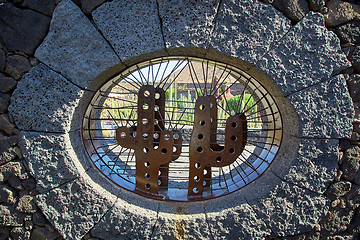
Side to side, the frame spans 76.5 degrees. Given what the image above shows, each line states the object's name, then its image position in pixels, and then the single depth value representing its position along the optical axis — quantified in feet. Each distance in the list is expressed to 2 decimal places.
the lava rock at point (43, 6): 5.58
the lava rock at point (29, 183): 5.80
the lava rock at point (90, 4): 5.56
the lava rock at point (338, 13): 5.69
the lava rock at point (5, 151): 5.70
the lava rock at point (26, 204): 5.82
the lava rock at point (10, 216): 5.84
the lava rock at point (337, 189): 6.01
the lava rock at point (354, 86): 5.82
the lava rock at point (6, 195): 5.79
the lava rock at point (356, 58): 5.79
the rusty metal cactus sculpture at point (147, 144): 6.04
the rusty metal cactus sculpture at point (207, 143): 5.99
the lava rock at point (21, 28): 5.61
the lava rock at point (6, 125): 5.70
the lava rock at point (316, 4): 5.63
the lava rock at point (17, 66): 5.65
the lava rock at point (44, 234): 5.89
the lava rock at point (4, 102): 5.71
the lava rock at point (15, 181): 5.80
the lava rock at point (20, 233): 5.91
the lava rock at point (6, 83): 5.67
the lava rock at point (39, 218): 5.87
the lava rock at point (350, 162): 5.98
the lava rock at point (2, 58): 5.65
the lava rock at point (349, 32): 5.74
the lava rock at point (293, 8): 5.55
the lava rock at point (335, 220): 6.12
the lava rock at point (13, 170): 5.74
